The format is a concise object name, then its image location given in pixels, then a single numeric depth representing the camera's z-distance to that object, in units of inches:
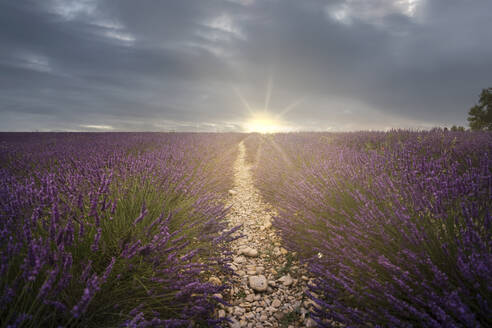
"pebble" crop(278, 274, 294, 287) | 83.3
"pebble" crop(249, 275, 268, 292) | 80.1
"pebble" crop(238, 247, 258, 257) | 102.7
